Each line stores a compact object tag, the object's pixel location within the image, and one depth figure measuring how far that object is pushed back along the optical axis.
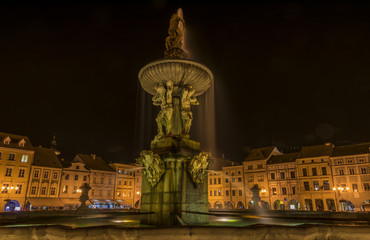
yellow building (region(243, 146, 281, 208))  51.78
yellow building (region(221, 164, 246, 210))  53.88
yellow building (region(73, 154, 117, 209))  50.04
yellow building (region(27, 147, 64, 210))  41.25
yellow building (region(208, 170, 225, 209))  57.88
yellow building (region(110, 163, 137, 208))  55.08
